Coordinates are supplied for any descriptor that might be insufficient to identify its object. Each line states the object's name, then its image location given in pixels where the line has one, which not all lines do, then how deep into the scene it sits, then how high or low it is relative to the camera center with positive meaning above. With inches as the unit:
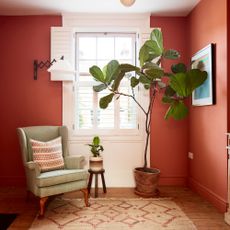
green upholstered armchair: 111.1 -25.3
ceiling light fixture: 104.8 +47.7
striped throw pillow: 123.2 -18.3
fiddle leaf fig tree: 124.3 +21.1
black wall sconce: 153.9 +31.9
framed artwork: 121.5 +19.9
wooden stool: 137.6 -32.3
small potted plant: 139.2 -21.4
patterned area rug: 102.0 -42.6
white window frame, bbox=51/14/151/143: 154.9 +54.1
